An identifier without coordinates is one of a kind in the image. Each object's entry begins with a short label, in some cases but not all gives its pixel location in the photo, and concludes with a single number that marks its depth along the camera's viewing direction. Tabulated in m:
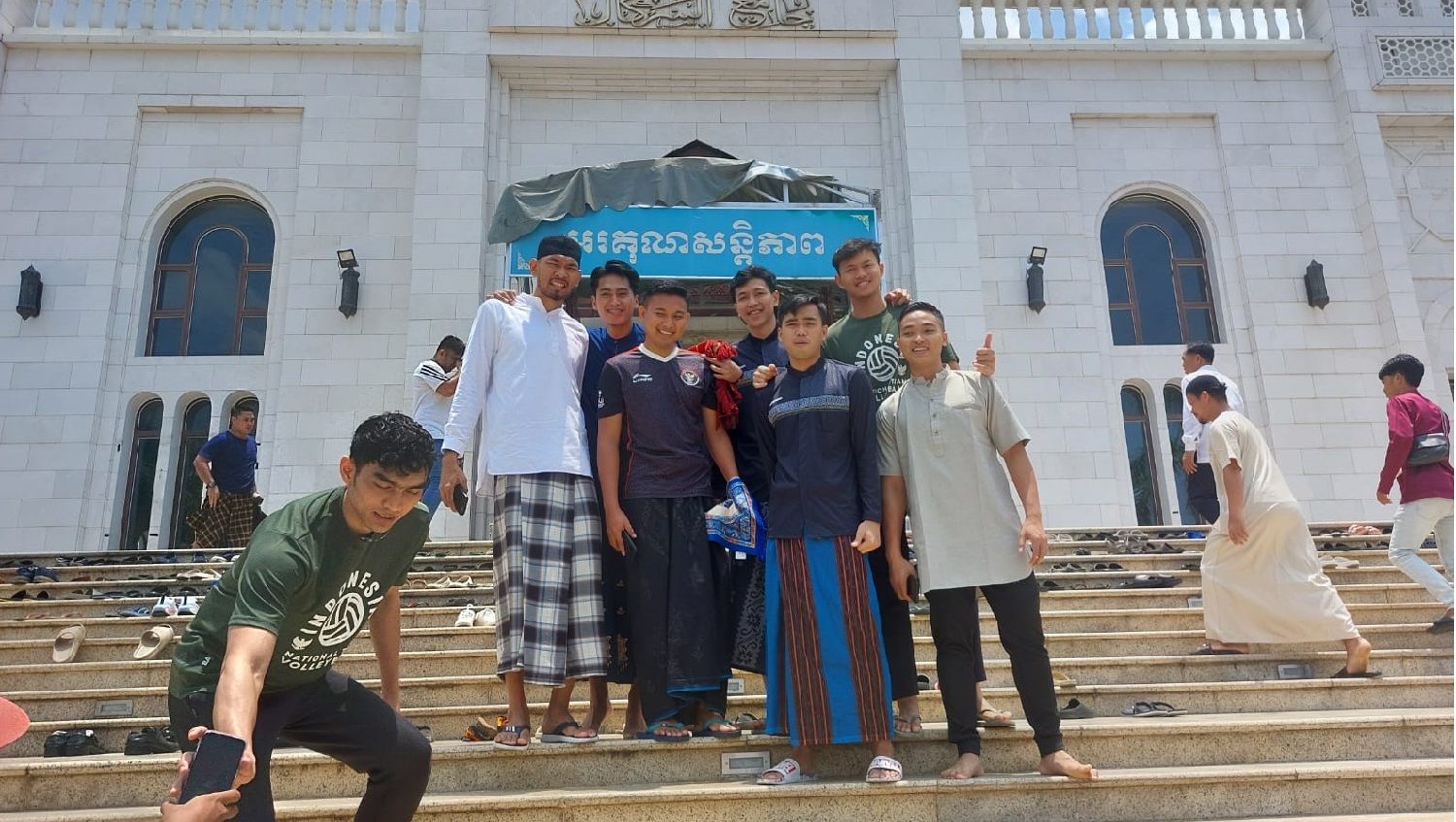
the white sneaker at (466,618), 5.12
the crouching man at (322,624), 2.30
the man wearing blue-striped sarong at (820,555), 3.30
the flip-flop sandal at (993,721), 3.55
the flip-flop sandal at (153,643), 4.62
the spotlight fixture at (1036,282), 9.70
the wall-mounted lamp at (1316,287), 9.84
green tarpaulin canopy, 8.71
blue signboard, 8.73
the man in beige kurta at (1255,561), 4.64
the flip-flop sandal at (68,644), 4.68
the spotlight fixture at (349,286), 9.22
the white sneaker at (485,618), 5.07
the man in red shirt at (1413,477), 5.11
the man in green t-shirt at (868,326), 4.09
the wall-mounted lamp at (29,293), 9.08
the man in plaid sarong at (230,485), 7.55
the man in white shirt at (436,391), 6.12
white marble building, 9.28
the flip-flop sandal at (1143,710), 4.04
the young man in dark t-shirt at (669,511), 3.51
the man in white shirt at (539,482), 3.55
